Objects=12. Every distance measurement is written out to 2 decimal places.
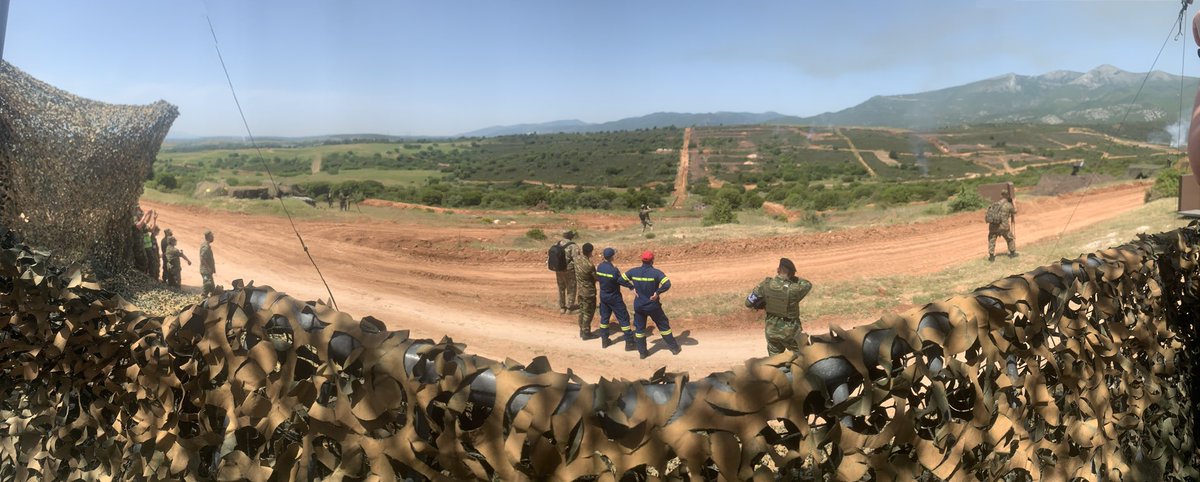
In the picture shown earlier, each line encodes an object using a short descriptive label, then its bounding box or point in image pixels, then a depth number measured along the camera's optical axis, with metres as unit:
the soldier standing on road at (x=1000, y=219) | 14.88
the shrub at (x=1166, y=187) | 22.17
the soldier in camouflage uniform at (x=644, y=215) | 23.81
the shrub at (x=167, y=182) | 47.49
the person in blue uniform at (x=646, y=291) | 8.79
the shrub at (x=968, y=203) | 25.45
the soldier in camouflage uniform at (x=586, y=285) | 10.15
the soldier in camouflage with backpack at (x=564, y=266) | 11.98
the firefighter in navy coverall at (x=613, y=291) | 9.39
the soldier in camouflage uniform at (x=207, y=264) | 12.68
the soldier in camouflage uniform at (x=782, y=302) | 7.05
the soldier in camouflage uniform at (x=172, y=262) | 12.83
